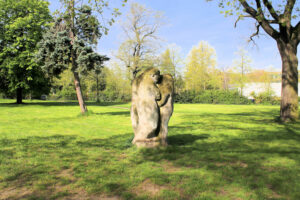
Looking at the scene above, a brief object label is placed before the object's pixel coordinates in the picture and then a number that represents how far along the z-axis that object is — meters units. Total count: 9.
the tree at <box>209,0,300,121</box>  13.30
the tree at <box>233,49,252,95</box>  44.57
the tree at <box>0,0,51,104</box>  24.64
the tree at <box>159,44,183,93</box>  48.15
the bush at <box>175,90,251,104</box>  42.08
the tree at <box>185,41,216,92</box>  50.78
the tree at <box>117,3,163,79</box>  39.66
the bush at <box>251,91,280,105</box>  40.12
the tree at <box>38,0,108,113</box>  16.12
